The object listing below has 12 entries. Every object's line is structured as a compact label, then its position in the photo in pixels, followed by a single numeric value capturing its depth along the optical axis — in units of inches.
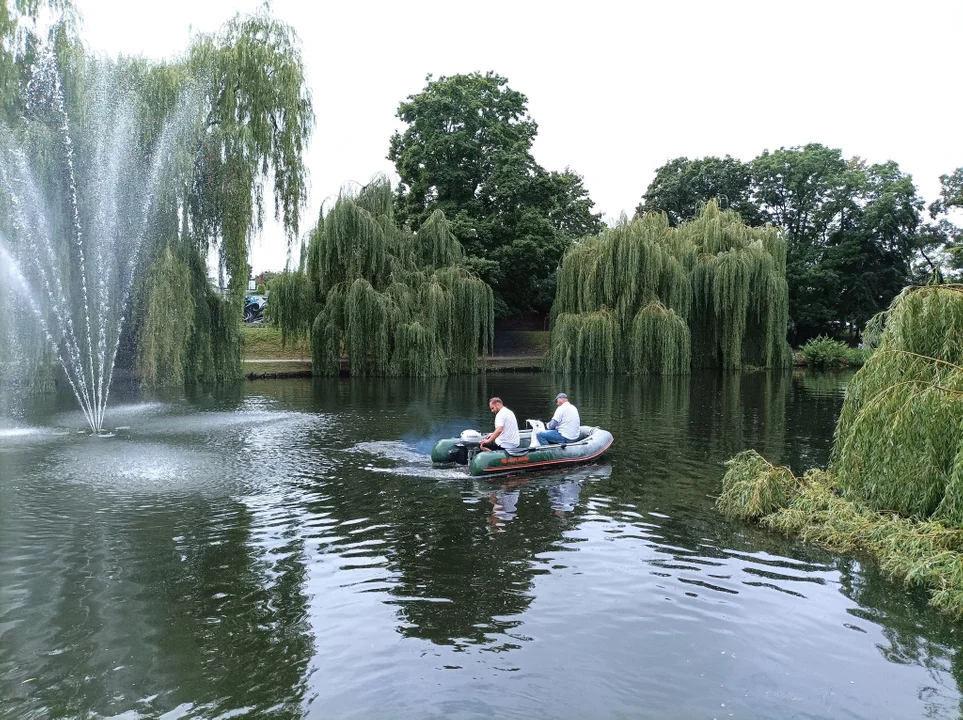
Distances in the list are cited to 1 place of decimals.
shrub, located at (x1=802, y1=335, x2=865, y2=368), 1545.3
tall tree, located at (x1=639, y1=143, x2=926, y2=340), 1797.5
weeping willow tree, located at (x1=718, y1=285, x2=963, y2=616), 299.4
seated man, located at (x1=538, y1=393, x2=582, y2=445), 520.4
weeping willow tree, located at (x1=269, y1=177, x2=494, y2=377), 1157.1
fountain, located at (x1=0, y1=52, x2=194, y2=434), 758.5
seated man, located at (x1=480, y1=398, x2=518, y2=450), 489.4
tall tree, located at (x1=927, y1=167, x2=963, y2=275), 1739.4
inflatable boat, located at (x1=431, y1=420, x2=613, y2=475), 473.7
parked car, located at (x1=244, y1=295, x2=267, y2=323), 1732.3
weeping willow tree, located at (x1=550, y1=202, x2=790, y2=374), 1195.9
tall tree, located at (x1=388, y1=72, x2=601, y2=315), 1631.4
